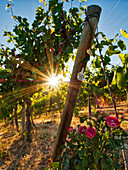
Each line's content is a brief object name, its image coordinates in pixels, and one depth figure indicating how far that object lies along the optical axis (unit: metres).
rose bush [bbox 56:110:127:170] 1.19
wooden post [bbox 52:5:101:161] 1.13
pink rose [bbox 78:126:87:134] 1.39
